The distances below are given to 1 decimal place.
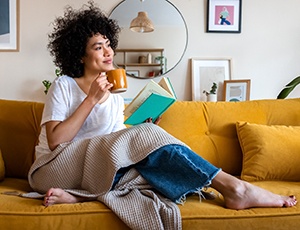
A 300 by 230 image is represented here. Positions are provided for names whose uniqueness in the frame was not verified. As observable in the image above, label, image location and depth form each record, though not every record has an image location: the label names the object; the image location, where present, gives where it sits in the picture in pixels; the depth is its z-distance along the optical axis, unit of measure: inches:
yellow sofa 66.7
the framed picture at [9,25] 104.0
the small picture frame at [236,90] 104.7
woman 49.4
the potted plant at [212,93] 102.7
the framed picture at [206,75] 106.3
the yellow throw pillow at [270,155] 66.9
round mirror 104.0
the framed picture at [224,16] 106.3
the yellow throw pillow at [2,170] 63.2
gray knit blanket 45.6
